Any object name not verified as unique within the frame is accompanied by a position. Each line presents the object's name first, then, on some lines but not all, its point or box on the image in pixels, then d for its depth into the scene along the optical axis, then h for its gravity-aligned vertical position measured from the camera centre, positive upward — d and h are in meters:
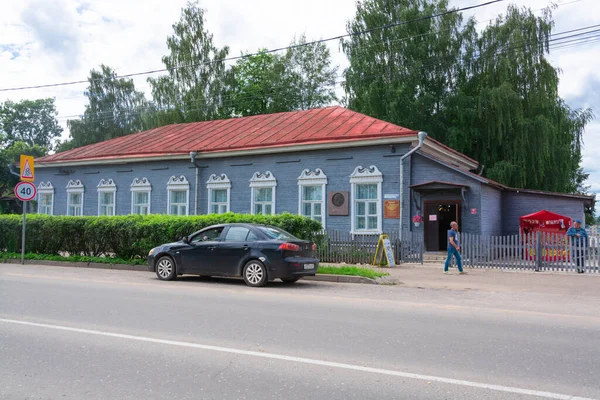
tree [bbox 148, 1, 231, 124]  44.03 +12.97
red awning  18.88 +0.44
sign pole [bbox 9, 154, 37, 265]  18.38 +1.62
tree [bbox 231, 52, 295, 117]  45.28 +12.28
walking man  15.65 -0.43
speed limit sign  18.17 +1.41
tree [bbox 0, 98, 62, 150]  76.62 +16.11
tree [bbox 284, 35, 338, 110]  45.56 +13.70
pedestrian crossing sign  18.53 +2.25
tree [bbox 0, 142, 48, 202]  43.09 +6.05
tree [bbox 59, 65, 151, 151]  54.28 +12.22
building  20.23 +2.42
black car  12.13 -0.56
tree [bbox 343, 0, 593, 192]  30.03 +8.99
